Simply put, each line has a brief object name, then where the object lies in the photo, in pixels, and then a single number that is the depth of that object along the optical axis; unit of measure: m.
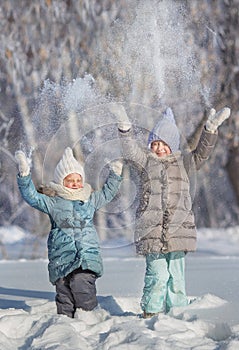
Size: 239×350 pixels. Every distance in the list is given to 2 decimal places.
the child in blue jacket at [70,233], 9.66
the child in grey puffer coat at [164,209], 9.91
